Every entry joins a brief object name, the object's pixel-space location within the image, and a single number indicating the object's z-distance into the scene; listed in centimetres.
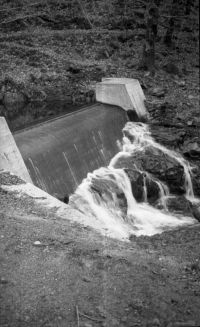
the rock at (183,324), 465
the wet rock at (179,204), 1063
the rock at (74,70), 1748
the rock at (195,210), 1010
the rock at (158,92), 1591
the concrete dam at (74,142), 1022
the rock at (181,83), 1720
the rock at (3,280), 524
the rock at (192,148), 1249
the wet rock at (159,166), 1154
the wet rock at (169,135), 1295
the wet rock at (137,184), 1099
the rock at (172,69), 1861
